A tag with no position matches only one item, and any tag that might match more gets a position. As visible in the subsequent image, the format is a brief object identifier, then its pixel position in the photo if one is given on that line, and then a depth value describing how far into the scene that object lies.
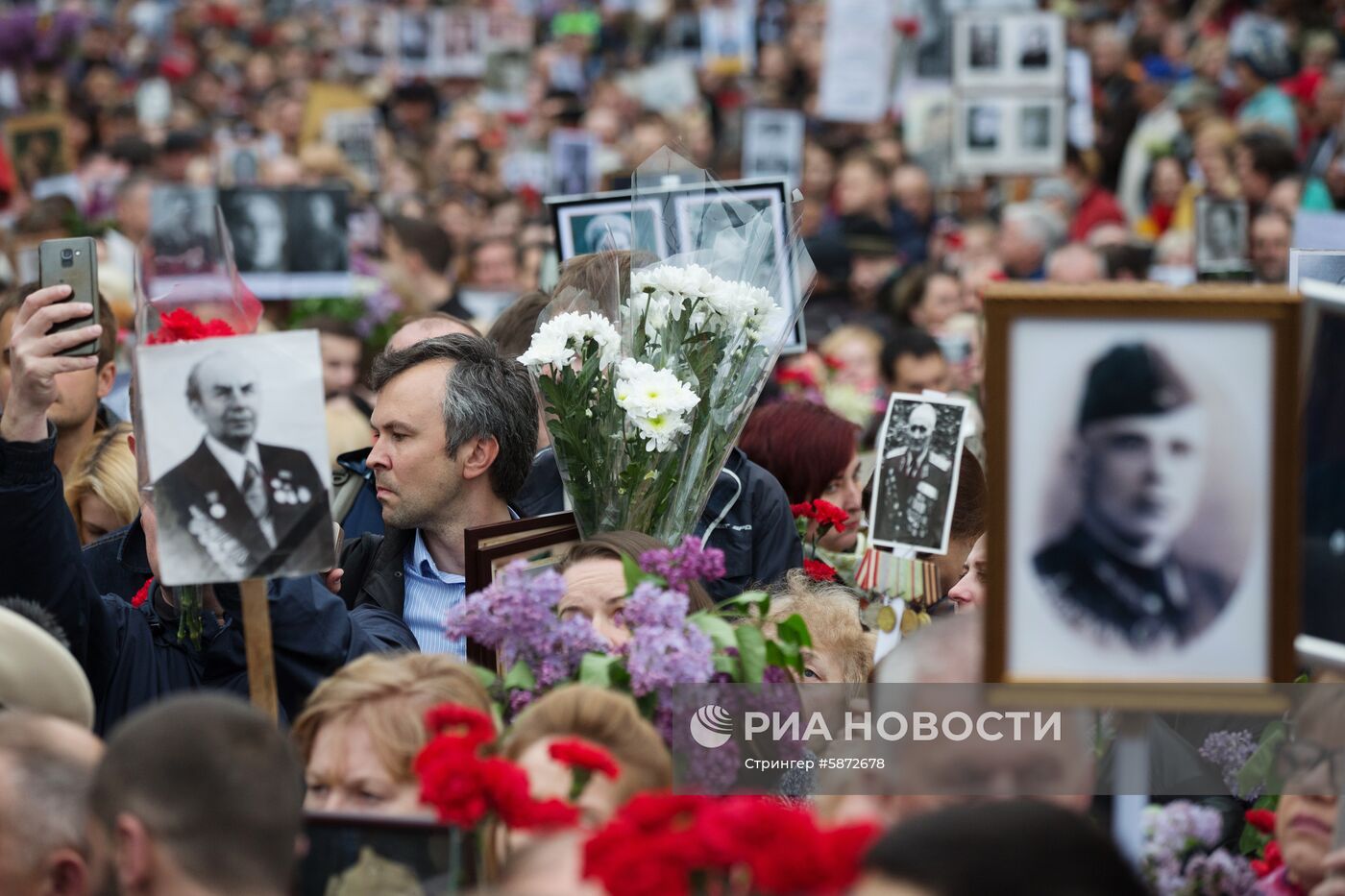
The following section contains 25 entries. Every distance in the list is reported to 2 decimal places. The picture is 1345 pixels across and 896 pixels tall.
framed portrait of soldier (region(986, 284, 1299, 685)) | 4.92
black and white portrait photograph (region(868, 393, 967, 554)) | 8.82
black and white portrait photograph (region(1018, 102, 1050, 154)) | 22.84
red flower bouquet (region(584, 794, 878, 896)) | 4.21
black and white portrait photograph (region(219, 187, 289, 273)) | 18.69
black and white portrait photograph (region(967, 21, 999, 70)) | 23.12
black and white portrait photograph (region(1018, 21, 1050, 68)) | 22.92
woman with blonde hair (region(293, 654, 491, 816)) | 6.09
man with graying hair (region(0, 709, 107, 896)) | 5.33
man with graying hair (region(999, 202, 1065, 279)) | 20.72
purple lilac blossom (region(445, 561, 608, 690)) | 6.58
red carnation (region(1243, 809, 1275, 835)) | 6.63
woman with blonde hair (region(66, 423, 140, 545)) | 9.85
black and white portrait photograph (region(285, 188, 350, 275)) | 18.70
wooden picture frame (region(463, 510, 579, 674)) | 7.37
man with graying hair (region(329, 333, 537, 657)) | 8.80
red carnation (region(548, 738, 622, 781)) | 5.50
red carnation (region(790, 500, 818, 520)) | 10.27
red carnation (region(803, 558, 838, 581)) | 9.25
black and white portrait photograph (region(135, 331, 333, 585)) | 6.25
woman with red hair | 11.05
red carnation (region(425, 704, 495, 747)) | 5.69
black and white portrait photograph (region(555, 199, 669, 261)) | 12.30
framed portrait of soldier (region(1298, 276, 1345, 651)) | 4.98
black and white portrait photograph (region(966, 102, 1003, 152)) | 23.00
